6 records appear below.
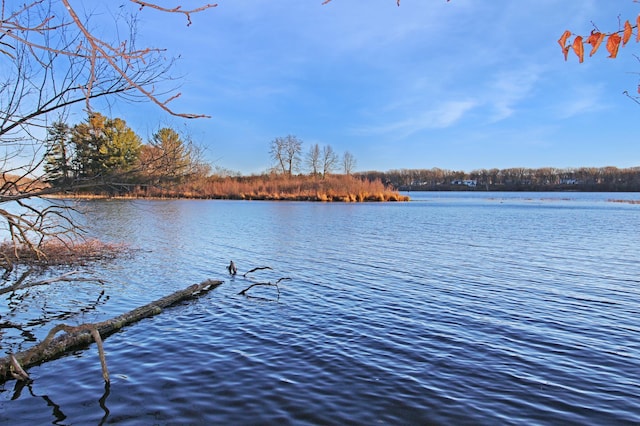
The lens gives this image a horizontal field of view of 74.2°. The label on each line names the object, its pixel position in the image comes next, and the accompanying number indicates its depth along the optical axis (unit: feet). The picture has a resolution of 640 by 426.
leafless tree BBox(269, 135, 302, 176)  282.15
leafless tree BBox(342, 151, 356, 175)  306.14
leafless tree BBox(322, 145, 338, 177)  286.66
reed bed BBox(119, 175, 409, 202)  212.02
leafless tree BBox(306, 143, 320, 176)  286.05
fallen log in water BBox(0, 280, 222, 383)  19.66
